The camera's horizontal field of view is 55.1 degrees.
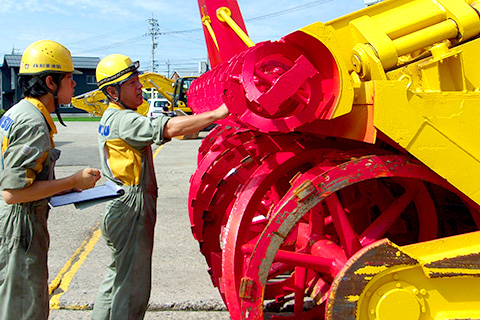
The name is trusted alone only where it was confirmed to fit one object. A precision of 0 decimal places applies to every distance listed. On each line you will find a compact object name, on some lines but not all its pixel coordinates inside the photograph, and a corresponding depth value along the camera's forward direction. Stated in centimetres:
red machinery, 215
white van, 2669
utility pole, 6098
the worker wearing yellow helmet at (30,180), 241
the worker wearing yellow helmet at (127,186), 285
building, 4616
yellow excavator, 1997
